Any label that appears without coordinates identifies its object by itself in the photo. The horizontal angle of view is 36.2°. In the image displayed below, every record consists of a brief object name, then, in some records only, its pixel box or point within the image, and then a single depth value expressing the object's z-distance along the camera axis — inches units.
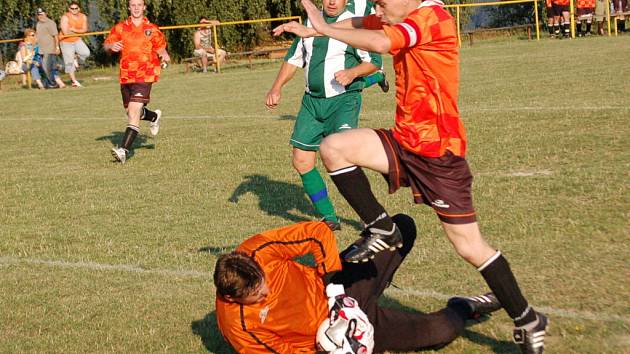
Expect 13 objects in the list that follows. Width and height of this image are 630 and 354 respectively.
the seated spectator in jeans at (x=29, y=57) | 1074.6
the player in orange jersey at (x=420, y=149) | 182.5
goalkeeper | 175.3
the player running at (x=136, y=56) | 495.2
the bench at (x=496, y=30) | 1282.0
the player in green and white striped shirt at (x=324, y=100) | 305.6
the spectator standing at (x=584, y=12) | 1235.9
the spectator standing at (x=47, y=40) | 1017.5
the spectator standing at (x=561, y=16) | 1231.5
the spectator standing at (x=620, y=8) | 1243.8
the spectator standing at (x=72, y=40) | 1064.8
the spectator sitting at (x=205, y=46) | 1190.9
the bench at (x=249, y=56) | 1227.3
